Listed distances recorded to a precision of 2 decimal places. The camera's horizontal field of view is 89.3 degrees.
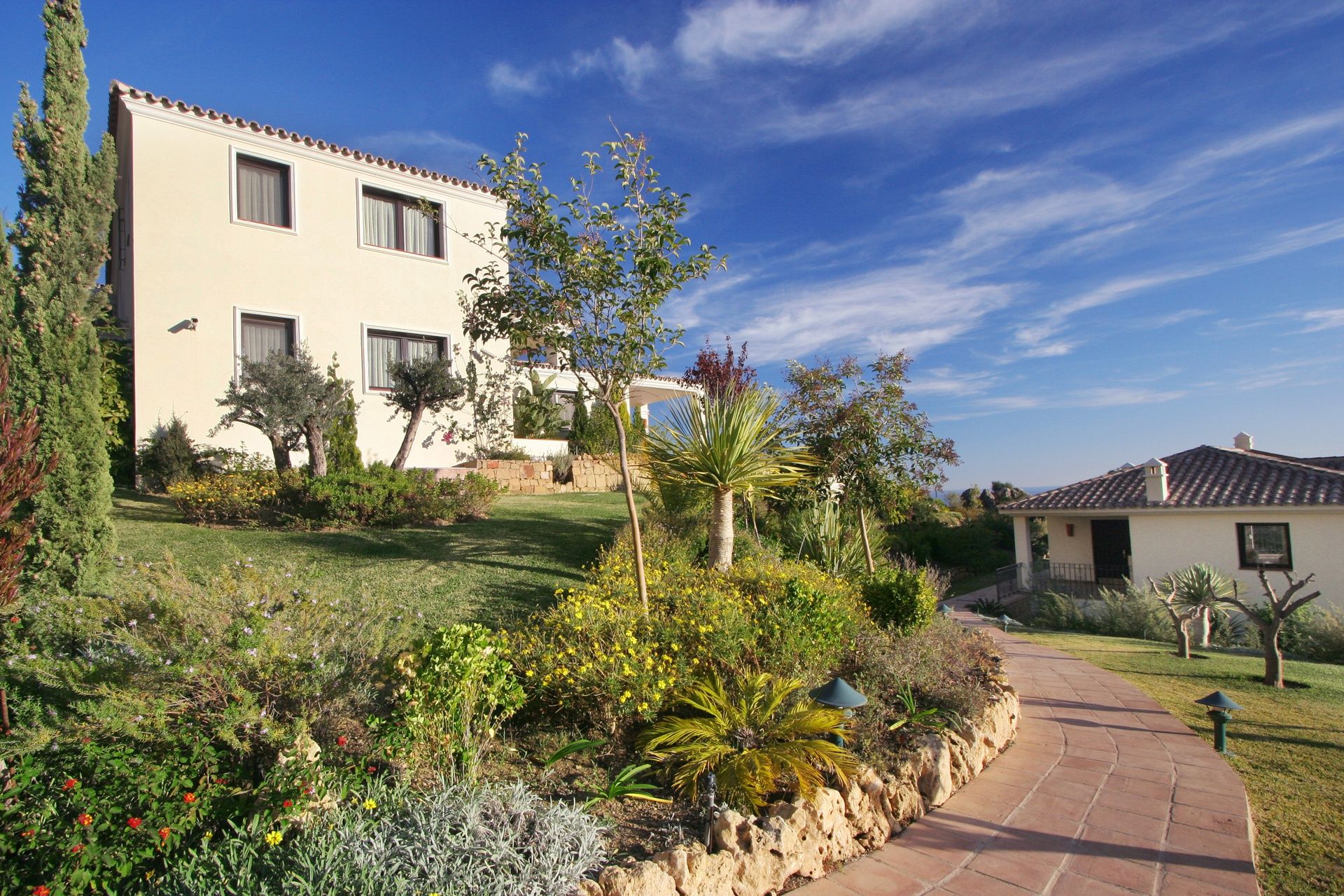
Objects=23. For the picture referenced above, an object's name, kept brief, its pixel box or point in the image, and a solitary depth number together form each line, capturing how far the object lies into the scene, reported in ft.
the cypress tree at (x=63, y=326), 21.20
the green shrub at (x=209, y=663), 11.71
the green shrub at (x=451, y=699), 12.94
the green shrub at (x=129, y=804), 9.31
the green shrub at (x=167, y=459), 40.01
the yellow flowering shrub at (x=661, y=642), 15.20
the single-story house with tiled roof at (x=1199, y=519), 58.23
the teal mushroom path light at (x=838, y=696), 14.10
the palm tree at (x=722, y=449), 26.13
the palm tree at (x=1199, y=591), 38.76
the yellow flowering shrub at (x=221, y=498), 32.81
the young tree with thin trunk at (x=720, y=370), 59.00
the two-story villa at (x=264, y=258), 42.14
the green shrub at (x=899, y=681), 15.70
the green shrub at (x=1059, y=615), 50.90
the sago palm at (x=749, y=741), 12.88
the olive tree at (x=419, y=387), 46.65
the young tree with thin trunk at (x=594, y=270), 21.50
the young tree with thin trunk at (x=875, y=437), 33.37
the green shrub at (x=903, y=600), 22.97
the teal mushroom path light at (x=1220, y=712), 17.72
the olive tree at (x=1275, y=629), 24.85
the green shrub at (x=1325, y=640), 39.65
